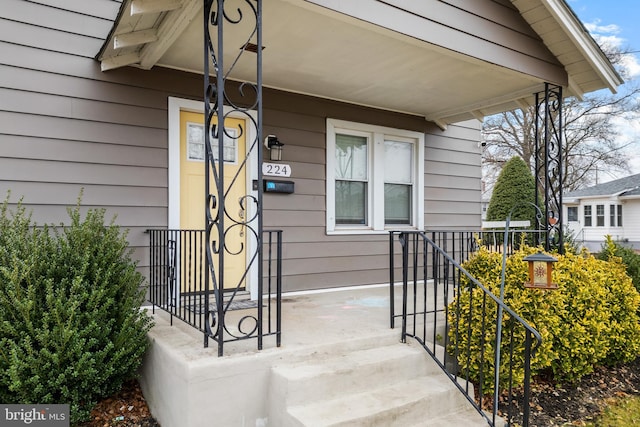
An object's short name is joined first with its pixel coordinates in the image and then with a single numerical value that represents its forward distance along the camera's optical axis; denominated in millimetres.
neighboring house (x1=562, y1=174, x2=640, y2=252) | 18125
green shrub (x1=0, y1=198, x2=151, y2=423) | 2395
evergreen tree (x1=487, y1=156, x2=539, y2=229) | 8891
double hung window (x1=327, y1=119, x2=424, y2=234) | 4984
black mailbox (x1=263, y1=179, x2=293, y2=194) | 4371
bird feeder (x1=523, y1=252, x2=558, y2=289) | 2598
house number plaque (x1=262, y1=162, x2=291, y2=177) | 4355
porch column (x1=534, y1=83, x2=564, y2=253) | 4359
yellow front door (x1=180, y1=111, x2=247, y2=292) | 4012
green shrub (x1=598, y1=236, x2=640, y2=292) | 4463
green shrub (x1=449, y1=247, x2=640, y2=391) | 2971
